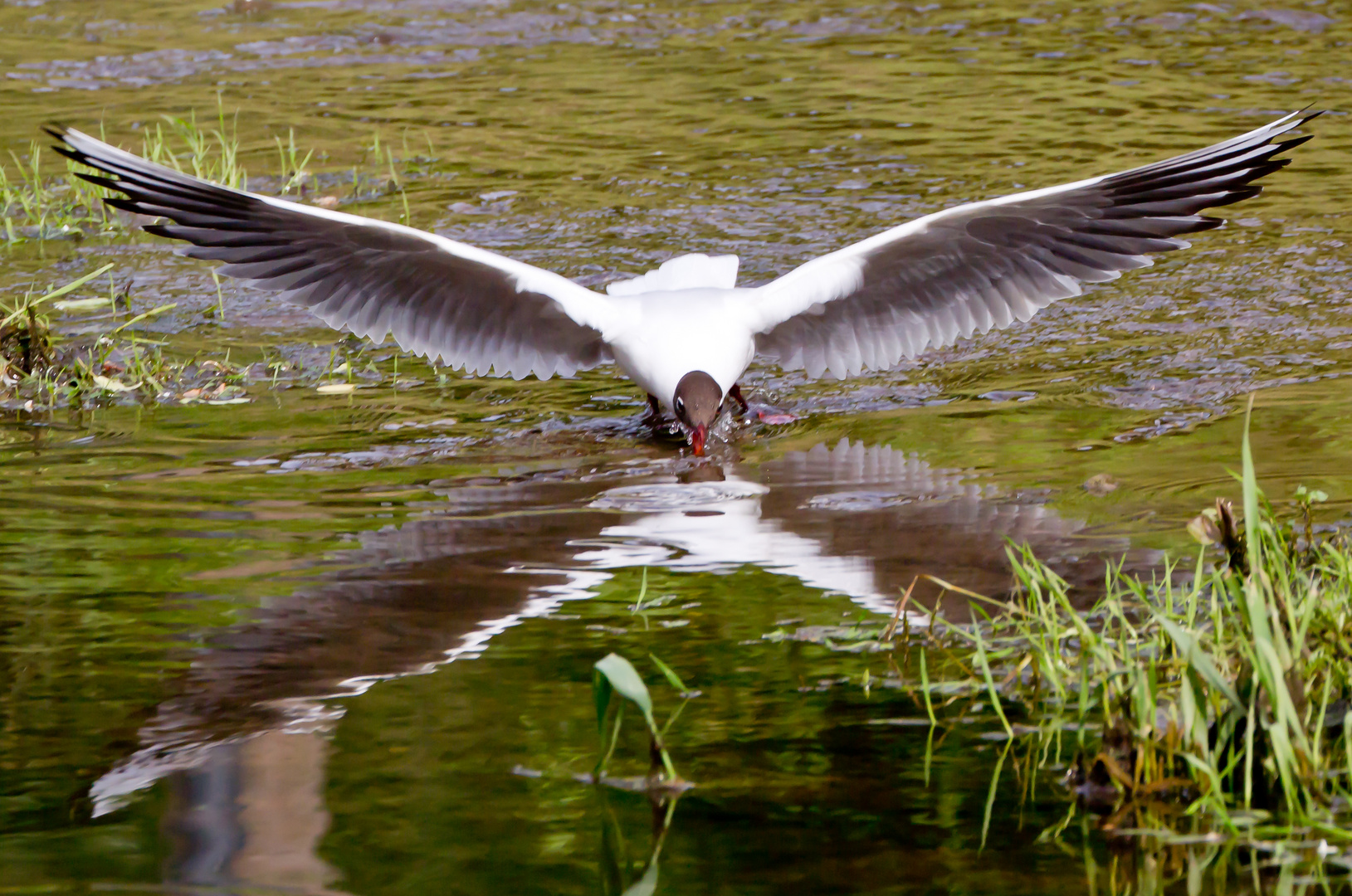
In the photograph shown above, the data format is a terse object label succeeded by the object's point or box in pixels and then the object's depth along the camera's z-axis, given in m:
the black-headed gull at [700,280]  10.52
